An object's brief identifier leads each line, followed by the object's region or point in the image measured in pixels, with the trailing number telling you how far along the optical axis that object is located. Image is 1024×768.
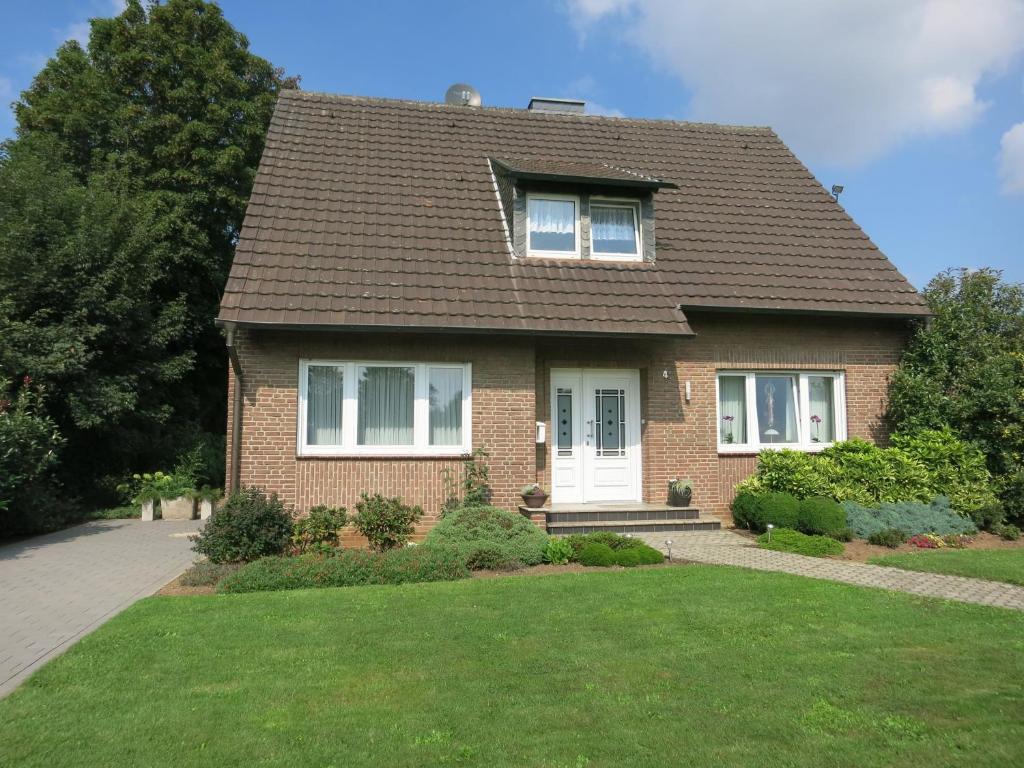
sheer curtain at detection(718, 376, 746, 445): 12.75
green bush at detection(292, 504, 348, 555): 9.51
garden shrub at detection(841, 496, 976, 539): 10.60
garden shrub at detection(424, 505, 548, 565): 9.07
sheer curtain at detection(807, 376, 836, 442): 13.03
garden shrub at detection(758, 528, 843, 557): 9.68
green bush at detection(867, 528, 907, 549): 10.08
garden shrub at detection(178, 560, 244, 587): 8.16
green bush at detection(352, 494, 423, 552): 9.77
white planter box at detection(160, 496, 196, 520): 15.25
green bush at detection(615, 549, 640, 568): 8.88
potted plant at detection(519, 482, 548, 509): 10.82
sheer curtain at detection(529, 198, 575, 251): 12.59
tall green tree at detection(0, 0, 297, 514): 15.03
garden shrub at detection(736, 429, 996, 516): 11.45
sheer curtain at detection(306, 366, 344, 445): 10.84
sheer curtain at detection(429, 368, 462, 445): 11.13
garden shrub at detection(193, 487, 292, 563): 8.89
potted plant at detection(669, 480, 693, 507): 11.49
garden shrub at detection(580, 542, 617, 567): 8.89
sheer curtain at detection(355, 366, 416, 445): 10.98
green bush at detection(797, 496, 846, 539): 10.48
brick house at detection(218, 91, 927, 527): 10.70
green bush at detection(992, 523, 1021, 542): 11.07
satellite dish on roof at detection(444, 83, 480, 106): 17.47
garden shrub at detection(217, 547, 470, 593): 7.88
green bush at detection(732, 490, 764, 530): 11.40
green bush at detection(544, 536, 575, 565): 9.09
